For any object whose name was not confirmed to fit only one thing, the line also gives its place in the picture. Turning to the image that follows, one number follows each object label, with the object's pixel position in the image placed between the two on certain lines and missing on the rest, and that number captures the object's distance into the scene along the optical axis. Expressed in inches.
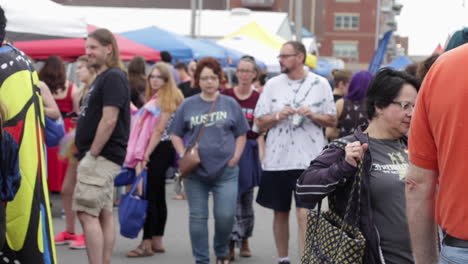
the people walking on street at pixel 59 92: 423.2
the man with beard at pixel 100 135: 270.8
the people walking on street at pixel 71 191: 344.5
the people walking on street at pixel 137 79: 431.2
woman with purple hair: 368.5
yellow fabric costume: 177.3
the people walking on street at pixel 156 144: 355.9
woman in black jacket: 168.6
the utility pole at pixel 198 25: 1370.0
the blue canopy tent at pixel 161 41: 726.5
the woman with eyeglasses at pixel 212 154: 307.0
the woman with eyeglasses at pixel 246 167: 357.1
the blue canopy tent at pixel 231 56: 894.6
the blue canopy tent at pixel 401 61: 1077.1
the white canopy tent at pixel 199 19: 1362.0
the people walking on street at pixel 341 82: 476.4
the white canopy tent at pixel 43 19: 377.4
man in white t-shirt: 308.2
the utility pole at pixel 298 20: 909.2
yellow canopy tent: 1116.0
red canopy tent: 512.4
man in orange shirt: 119.2
